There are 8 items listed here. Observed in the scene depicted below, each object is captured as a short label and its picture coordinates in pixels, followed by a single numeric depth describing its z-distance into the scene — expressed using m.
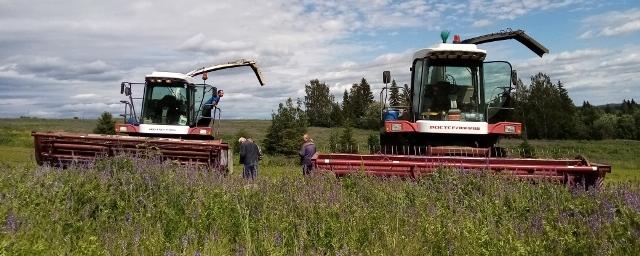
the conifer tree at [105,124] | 51.00
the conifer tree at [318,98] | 109.44
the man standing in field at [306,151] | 15.95
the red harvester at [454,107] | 12.45
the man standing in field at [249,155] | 16.50
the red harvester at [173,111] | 18.17
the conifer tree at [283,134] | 49.88
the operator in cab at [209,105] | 19.58
